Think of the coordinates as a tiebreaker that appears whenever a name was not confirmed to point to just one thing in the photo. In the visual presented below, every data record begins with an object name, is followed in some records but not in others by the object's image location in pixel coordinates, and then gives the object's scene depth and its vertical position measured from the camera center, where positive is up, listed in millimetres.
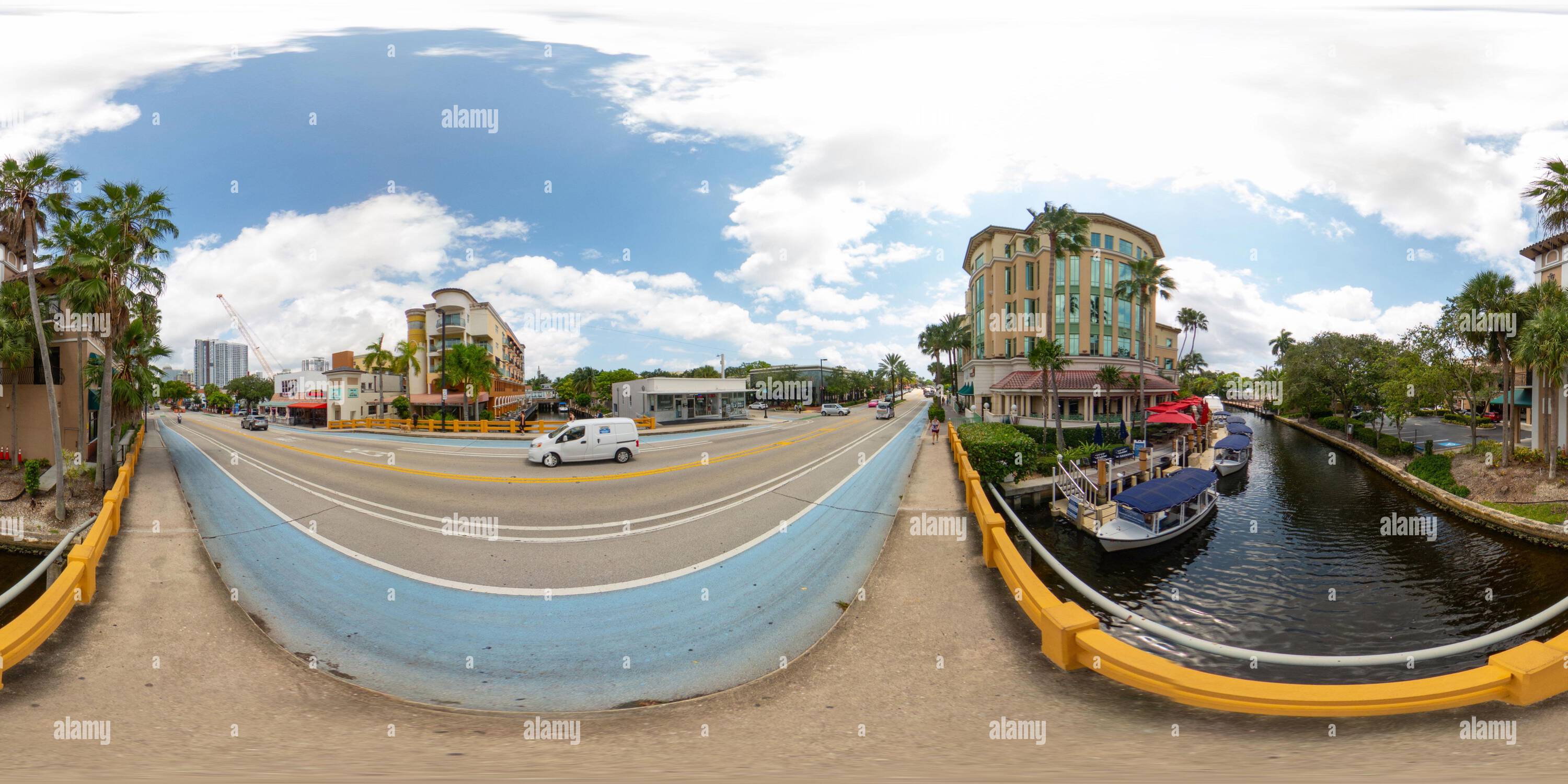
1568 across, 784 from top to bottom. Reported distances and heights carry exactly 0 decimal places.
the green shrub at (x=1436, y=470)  21719 -3147
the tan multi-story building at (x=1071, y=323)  40219 +5347
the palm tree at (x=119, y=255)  17906 +4555
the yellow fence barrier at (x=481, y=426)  36250 -2172
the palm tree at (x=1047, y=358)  29266 +1923
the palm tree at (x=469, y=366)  41219 +2031
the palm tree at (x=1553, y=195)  18266 +6504
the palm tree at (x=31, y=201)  16031 +5602
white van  18406 -1625
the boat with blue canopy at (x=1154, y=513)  15703 -3515
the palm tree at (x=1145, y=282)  39969 +8184
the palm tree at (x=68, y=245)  17562 +4735
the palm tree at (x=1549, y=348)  17703 +1510
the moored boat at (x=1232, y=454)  27062 -3024
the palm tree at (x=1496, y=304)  20688 +3383
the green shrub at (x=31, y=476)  18312 -2687
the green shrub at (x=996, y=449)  17906 -1811
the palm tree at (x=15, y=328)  18281 +2153
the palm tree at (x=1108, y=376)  38312 +1217
